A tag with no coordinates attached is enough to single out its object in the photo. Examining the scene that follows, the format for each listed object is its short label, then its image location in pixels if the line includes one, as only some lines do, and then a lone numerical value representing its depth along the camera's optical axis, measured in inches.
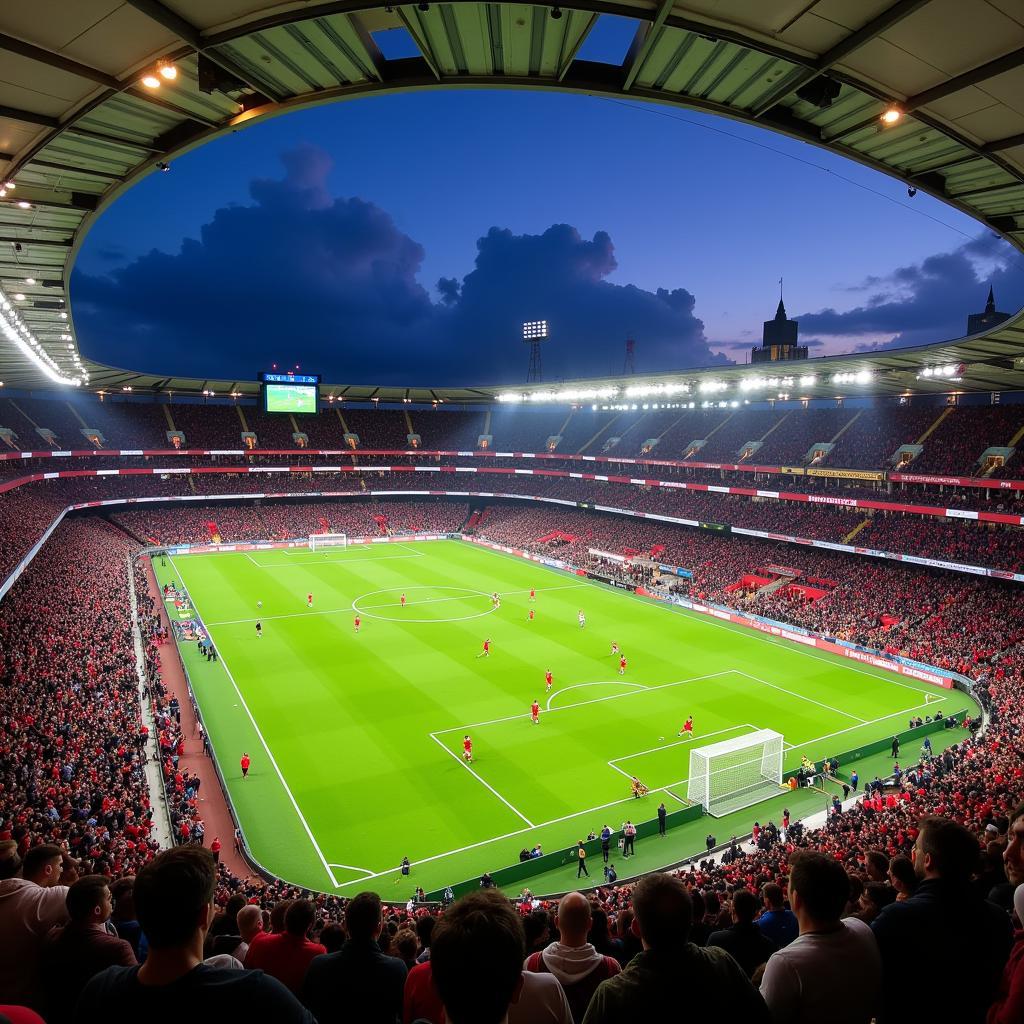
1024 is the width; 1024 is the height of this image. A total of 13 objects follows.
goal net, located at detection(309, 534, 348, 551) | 2640.3
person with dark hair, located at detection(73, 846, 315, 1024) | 99.7
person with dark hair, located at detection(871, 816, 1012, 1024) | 143.6
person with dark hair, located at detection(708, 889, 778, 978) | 212.8
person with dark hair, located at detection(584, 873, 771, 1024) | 109.0
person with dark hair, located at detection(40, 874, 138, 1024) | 159.0
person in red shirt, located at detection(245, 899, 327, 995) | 203.6
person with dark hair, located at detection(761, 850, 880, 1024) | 133.7
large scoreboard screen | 2162.9
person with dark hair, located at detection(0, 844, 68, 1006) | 161.9
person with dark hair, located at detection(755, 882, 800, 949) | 244.4
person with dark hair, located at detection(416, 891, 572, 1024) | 98.8
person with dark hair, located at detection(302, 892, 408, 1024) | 156.5
